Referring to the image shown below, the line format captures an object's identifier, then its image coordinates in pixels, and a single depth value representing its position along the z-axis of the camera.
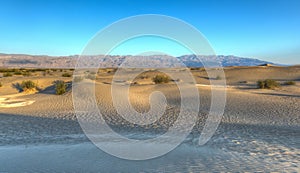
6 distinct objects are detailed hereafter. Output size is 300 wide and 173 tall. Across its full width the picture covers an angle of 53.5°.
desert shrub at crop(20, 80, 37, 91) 28.48
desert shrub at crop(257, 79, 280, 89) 28.42
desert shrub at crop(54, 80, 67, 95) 24.28
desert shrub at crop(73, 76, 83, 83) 29.43
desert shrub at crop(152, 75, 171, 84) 33.16
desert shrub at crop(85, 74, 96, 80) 40.41
